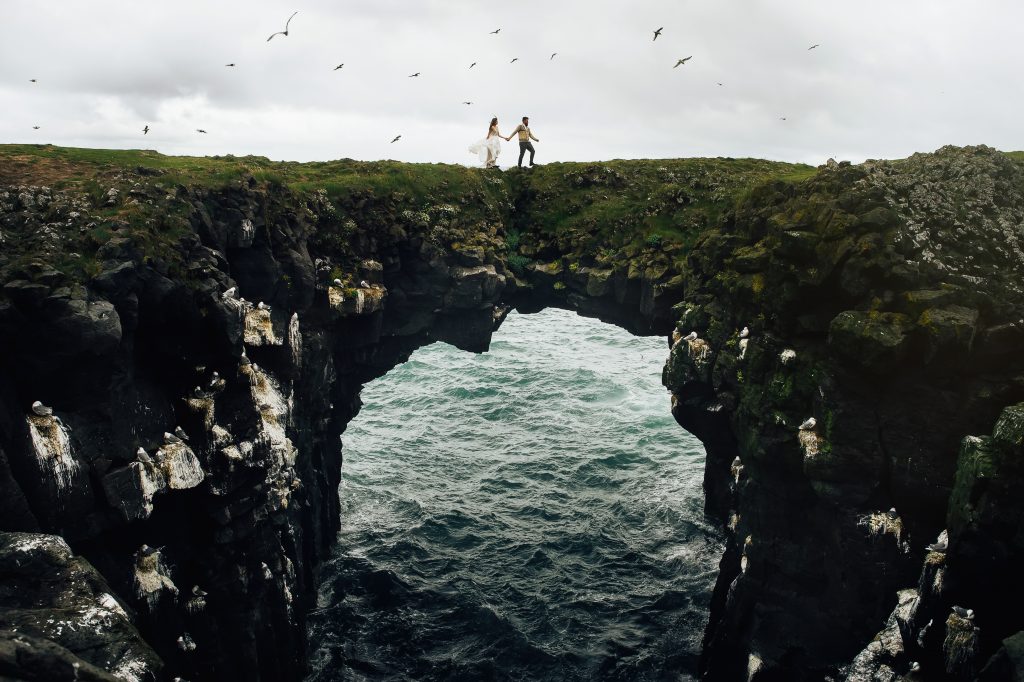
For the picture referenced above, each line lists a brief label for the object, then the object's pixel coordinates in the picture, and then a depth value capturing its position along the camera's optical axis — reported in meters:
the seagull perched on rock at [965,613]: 20.22
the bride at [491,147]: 51.56
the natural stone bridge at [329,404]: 20.70
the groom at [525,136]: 51.56
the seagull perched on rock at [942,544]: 22.00
